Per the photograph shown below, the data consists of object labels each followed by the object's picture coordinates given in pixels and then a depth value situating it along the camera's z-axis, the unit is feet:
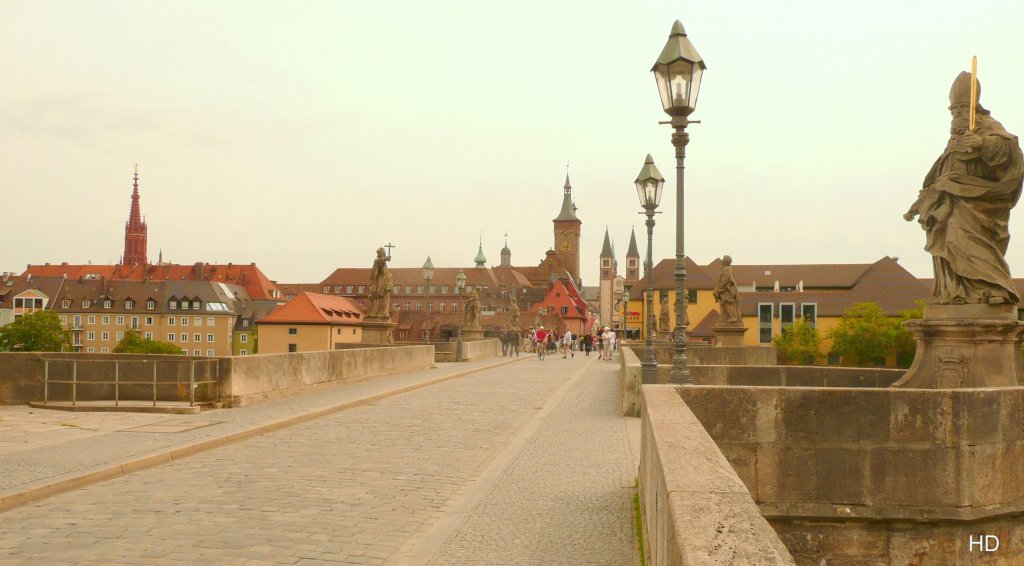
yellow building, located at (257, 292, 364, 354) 284.61
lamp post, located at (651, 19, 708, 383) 36.96
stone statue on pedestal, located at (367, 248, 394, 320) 95.45
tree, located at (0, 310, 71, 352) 292.81
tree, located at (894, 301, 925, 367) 277.23
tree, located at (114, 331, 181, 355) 336.41
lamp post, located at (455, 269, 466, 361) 124.06
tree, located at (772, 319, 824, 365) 294.87
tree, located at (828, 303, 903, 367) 281.95
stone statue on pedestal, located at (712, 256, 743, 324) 92.27
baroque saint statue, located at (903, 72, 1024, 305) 33.09
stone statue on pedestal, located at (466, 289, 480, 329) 151.53
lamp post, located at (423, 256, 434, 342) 124.06
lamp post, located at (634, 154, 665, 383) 58.80
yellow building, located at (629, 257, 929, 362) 321.11
